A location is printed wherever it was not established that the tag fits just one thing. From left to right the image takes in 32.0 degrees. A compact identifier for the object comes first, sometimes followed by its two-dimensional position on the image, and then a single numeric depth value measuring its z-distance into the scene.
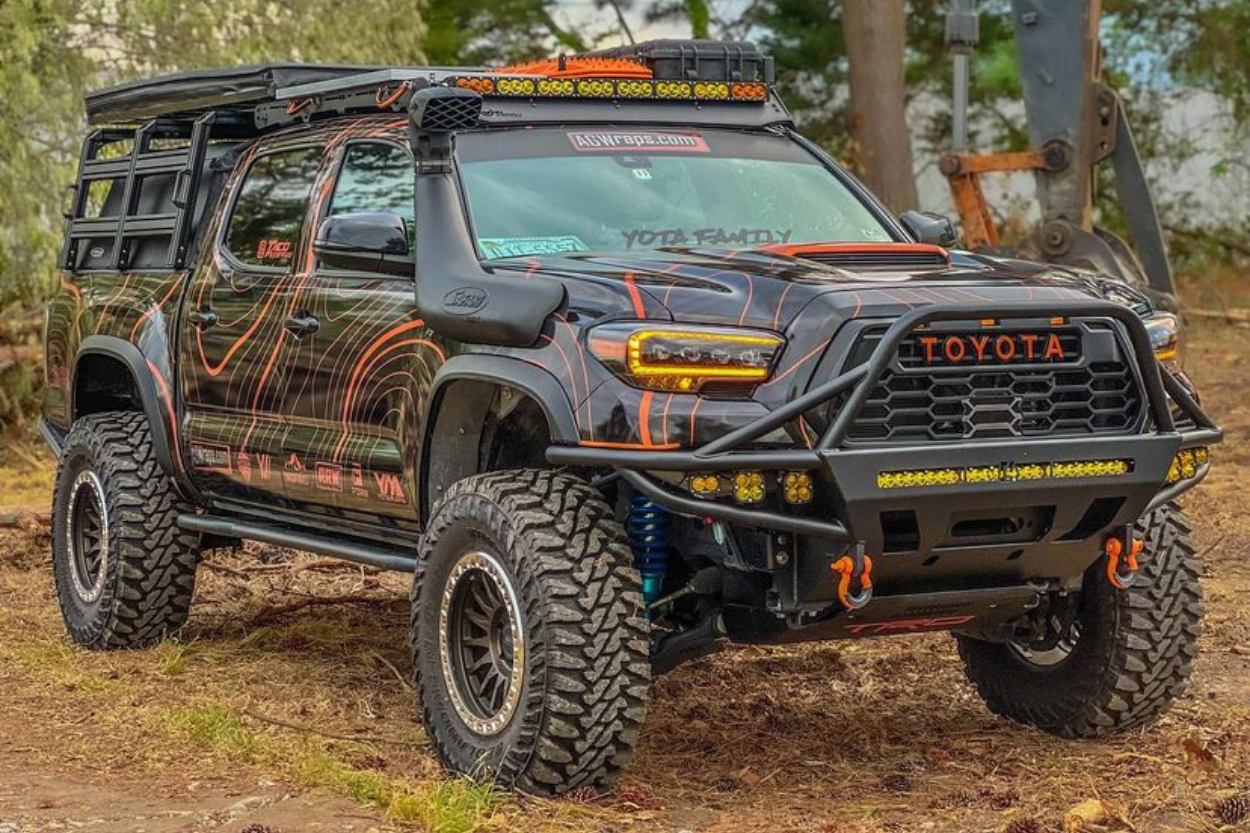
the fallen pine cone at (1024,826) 5.65
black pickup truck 5.64
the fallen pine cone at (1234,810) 5.71
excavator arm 14.63
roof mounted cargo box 7.70
